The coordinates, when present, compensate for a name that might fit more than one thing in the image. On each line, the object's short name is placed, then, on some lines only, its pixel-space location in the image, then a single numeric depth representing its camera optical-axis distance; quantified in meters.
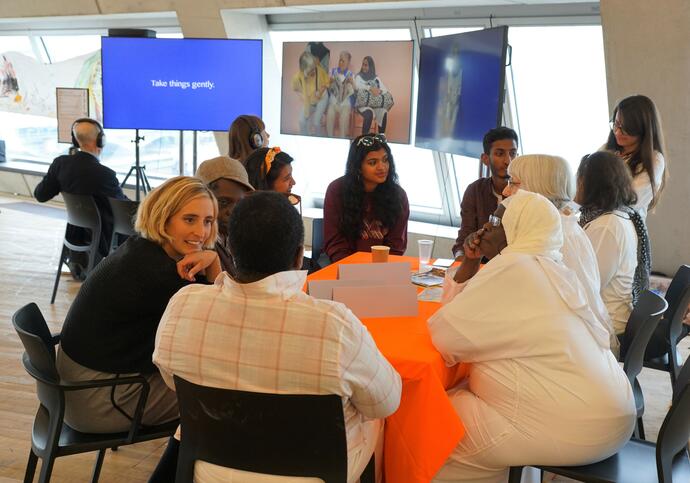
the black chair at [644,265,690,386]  3.23
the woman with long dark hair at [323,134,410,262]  4.31
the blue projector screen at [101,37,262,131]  6.64
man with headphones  5.84
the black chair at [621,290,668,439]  2.72
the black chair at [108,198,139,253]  5.20
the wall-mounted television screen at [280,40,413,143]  6.83
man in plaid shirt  1.84
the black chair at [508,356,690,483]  2.12
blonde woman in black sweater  2.53
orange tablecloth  2.38
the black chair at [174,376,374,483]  1.86
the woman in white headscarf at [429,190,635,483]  2.30
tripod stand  7.00
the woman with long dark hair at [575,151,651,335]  3.32
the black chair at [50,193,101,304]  5.50
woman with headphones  5.02
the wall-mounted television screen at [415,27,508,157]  4.62
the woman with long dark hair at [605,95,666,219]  4.13
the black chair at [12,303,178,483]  2.37
